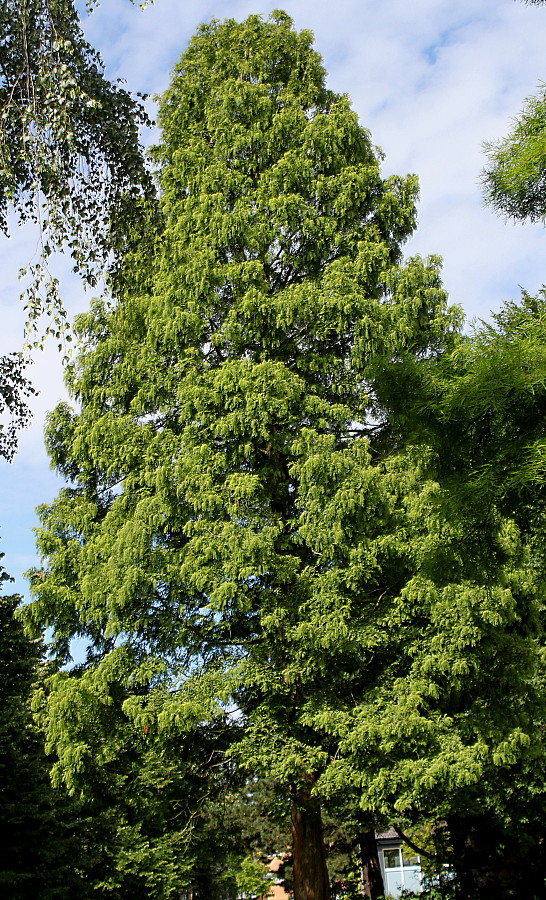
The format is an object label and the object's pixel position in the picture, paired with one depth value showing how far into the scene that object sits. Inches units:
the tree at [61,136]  254.1
